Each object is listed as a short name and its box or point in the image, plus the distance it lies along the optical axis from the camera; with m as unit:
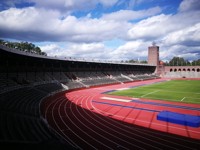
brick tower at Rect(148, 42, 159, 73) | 111.31
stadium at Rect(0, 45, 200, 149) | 14.88
